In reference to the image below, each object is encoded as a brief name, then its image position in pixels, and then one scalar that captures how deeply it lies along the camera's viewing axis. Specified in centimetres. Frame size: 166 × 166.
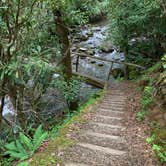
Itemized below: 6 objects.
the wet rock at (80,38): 1998
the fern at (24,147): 463
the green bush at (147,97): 675
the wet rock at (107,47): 1783
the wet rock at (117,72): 1390
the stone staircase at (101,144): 418
